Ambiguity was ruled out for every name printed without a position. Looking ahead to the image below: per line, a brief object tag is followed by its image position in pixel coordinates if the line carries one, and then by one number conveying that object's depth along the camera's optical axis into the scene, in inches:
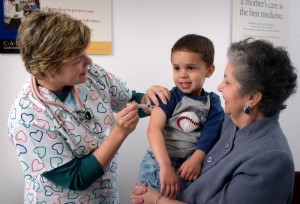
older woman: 41.5
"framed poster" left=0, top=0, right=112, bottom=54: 66.2
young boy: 53.0
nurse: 44.6
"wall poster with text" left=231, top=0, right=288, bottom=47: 98.1
